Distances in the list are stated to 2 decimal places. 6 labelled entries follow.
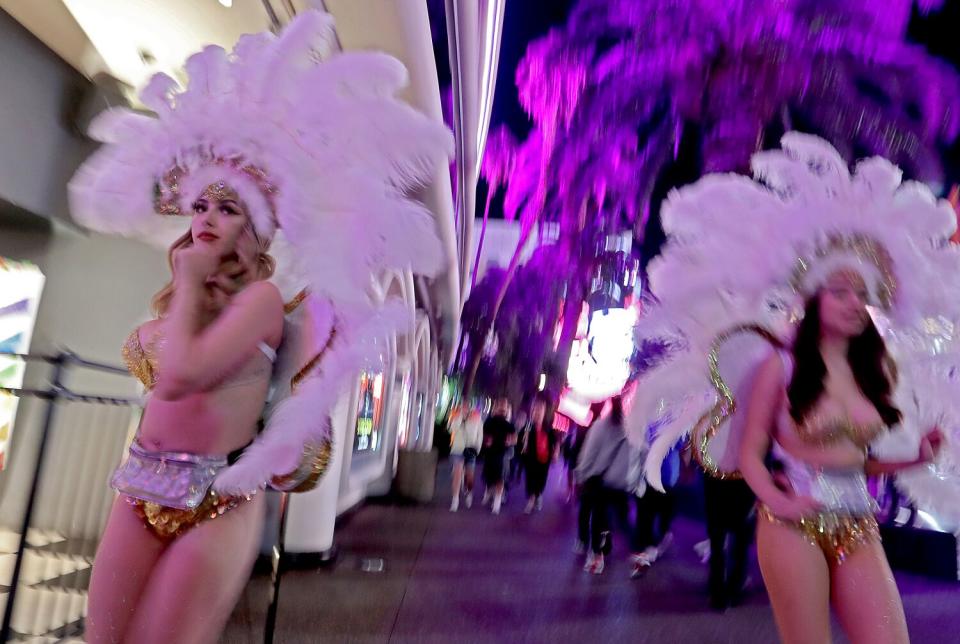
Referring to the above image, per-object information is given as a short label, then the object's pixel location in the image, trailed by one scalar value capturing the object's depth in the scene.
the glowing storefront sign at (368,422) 6.72
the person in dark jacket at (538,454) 9.79
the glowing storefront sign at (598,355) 14.80
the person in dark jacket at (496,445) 9.65
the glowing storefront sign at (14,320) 4.01
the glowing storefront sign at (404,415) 10.29
